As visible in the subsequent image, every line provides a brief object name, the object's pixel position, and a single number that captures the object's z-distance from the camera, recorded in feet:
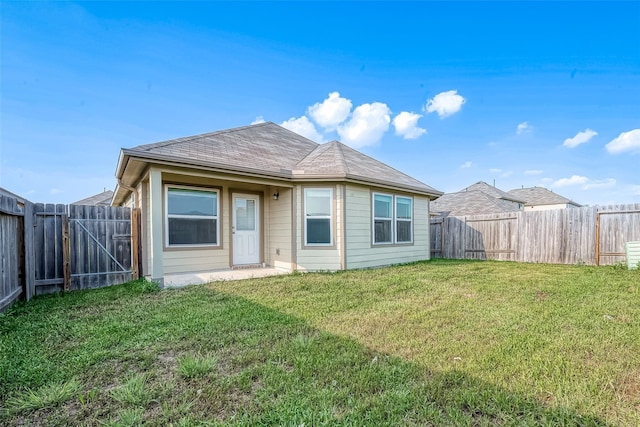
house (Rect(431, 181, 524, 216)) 57.88
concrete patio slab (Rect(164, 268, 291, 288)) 20.12
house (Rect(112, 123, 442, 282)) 21.12
